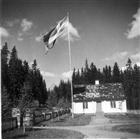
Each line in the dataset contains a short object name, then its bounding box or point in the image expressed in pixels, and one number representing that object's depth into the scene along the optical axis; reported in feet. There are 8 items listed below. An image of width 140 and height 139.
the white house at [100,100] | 89.71
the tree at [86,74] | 266.49
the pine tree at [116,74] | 233.90
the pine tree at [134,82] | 143.02
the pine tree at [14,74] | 133.39
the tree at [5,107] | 32.32
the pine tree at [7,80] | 122.19
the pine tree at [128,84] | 156.76
